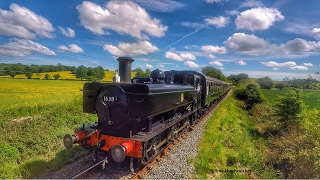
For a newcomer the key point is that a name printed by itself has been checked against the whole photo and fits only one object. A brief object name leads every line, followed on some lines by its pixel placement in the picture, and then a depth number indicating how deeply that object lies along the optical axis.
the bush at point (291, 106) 10.86
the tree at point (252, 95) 22.97
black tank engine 4.98
